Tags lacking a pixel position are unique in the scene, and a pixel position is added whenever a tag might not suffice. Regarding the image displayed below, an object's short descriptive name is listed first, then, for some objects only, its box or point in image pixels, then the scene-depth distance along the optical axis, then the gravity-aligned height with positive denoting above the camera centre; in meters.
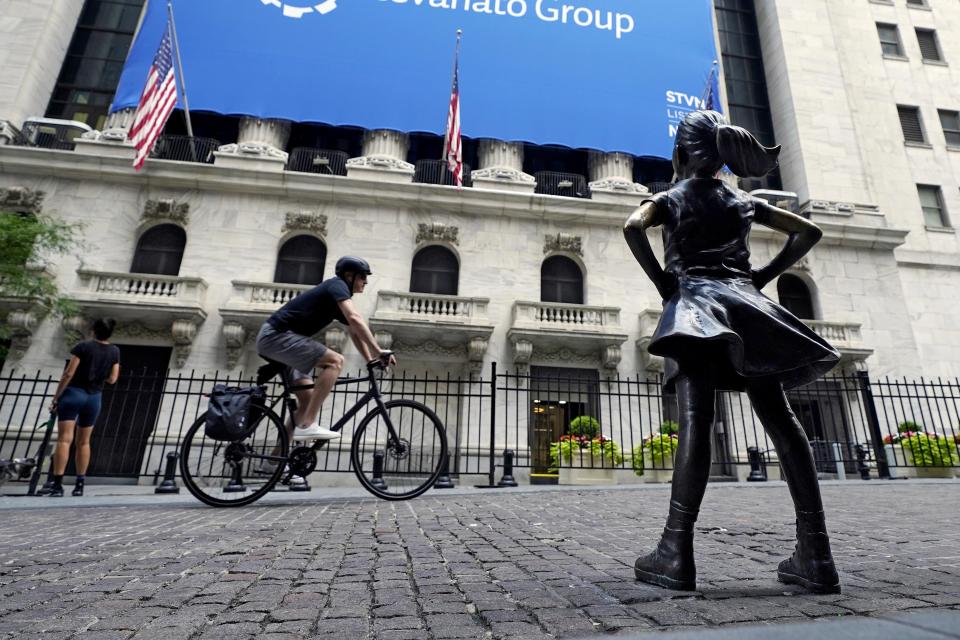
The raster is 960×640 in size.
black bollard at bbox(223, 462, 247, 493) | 4.67 -0.25
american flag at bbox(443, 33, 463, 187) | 14.70 +8.96
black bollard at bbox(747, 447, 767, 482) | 10.41 +0.24
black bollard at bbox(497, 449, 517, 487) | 8.78 -0.10
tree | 11.55 +4.22
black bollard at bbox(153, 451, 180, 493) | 7.55 -0.38
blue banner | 18.36 +16.47
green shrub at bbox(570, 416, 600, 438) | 12.94 +1.04
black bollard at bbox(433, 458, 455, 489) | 8.04 -0.32
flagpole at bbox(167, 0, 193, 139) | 15.96 +11.82
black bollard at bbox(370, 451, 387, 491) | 5.65 -0.10
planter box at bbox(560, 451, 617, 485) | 11.54 -0.13
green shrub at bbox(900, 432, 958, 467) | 11.35 +0.78
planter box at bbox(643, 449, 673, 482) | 12.61 +0.03
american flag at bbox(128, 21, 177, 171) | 13.16 +8.93
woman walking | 6.85 +0.73
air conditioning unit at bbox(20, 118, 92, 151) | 17.27 +10.34
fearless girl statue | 2.07 +0.60
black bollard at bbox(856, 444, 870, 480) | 10.69 +0.26
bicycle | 4.70 +0.05
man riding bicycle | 4.65 +1.03
